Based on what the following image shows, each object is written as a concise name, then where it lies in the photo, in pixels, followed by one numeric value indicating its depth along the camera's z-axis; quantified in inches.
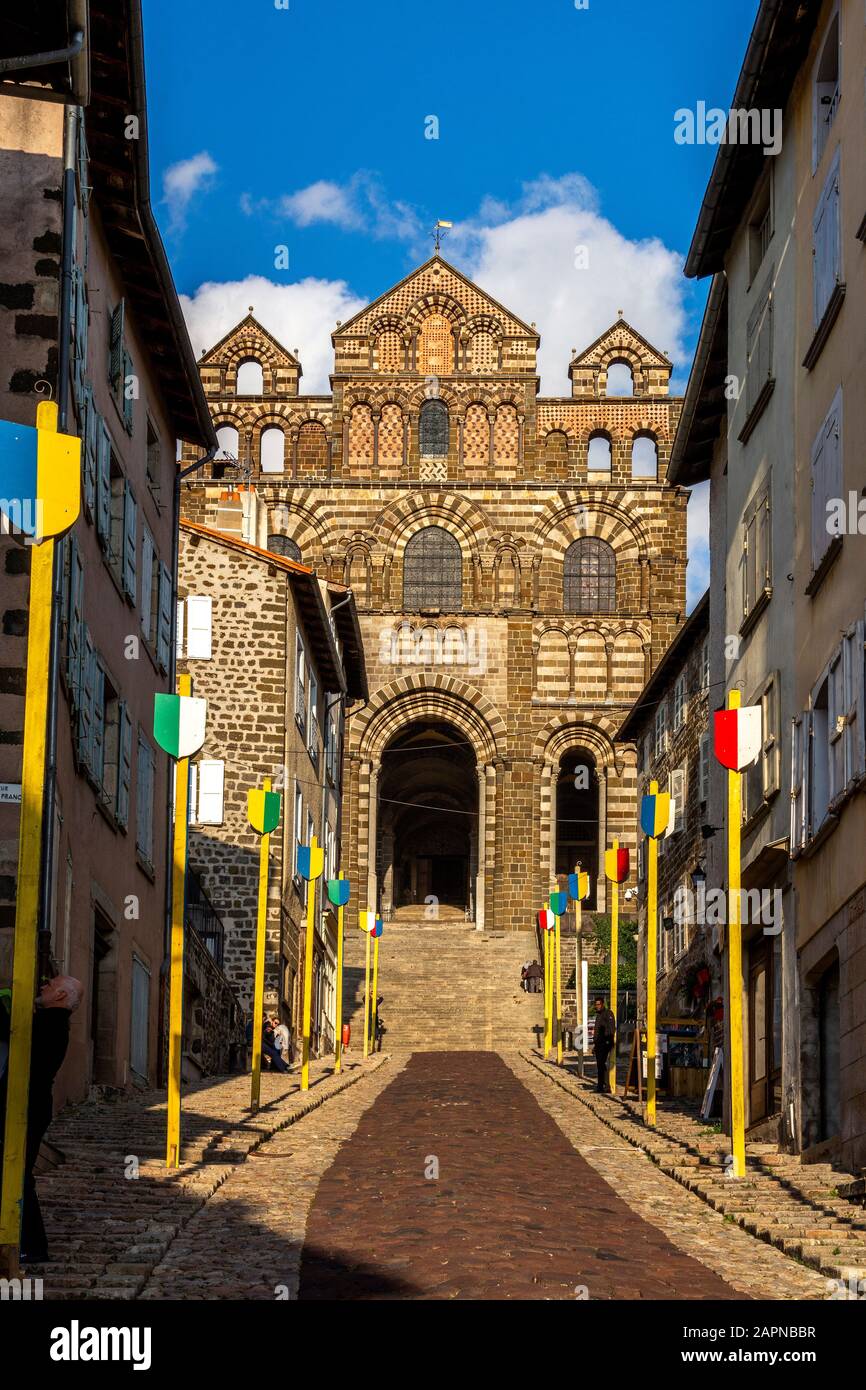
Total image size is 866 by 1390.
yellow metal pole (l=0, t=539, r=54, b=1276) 333.1
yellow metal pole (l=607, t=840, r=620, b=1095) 1007.7
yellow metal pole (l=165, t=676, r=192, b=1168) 559.5
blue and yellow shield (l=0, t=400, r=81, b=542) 350.6
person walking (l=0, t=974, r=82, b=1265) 387.9
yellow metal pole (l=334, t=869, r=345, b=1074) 1168.2
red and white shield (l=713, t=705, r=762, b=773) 612.7
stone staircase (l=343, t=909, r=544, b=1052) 1732.3
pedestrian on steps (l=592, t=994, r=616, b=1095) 1021.8
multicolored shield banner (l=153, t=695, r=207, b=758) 593.3
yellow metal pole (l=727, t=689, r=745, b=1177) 579.5
